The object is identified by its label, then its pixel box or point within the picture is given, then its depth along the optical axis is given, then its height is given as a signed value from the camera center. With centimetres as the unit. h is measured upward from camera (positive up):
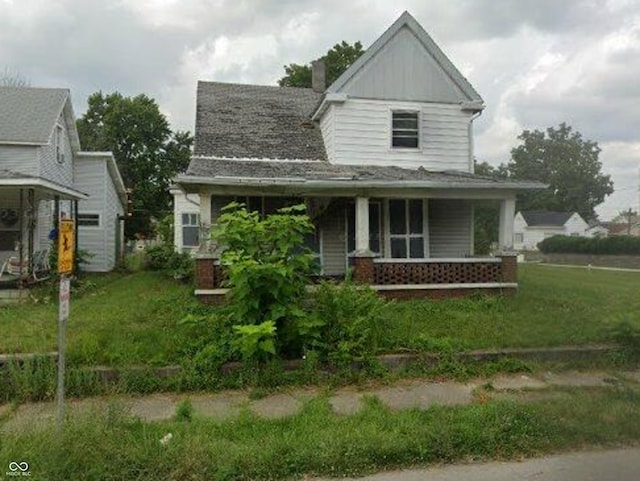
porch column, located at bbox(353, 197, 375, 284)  1115 +1
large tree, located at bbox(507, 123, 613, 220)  8012 +1238
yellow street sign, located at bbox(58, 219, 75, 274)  443 +5
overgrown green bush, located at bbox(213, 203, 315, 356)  663 -23
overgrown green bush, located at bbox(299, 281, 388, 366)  677 -99
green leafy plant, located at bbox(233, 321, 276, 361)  623 -107
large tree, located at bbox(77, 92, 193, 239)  3603 +773
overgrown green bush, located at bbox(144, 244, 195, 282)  1473 -31
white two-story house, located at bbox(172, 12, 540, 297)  1381 +297
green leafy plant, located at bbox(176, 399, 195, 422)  524 -164
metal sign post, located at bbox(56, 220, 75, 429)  441 -20
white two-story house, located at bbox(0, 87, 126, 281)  1597 +283
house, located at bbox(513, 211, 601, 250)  6600 +311
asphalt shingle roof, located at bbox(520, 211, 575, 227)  6638 +417
